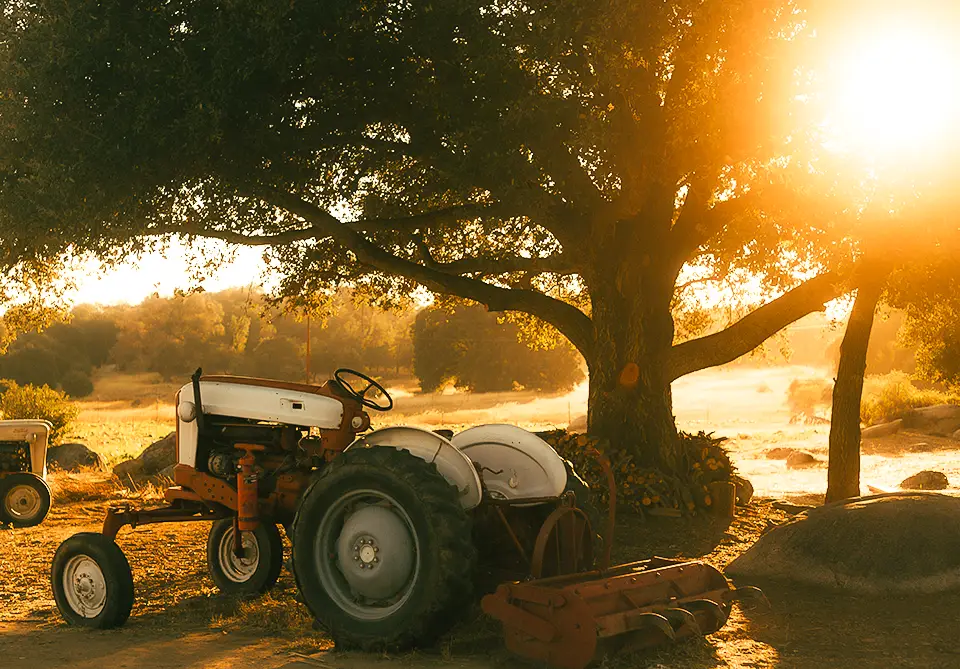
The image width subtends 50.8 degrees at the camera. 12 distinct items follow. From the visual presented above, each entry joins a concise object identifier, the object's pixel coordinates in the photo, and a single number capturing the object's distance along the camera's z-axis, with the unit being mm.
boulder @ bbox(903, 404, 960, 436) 31953
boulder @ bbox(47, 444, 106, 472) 21953
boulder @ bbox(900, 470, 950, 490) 20031
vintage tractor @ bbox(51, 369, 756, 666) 6266
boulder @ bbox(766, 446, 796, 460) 29634
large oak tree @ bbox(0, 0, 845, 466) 10828
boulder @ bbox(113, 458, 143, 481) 19450
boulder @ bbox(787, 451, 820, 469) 27188
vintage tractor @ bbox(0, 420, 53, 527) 13297
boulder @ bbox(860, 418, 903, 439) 31995
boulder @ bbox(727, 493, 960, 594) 8680
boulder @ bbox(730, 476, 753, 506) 14874
